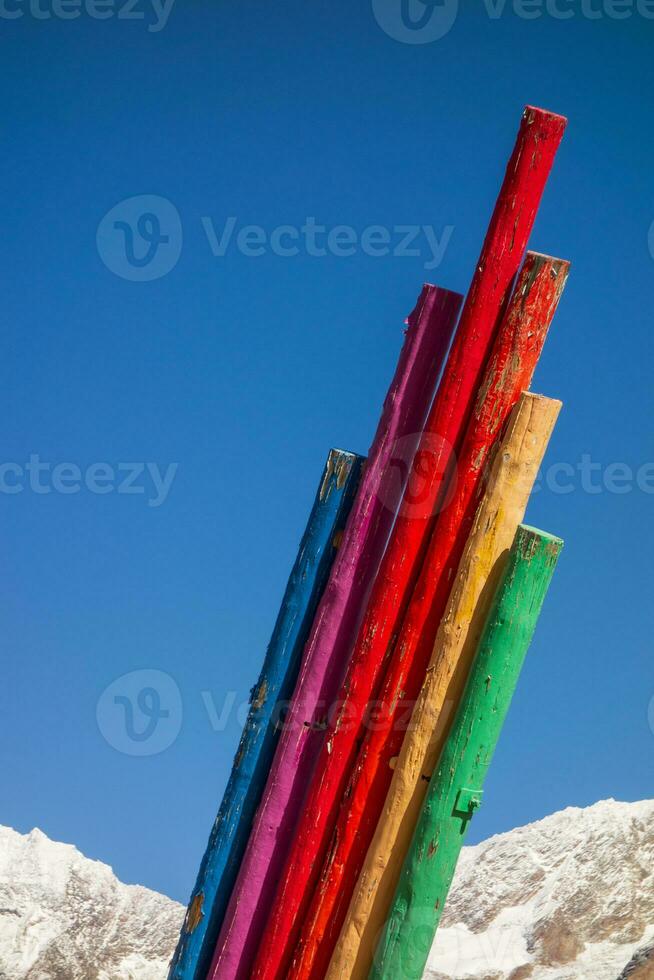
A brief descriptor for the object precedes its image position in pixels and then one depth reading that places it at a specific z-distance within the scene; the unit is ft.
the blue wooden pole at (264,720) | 19.38
